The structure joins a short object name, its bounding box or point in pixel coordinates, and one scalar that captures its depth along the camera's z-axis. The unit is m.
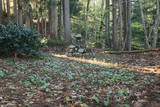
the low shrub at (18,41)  6.91
